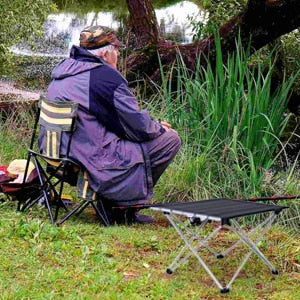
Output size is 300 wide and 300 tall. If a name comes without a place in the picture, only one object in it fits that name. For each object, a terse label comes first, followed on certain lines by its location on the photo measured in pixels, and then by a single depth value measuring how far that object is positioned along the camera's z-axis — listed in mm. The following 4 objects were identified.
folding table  5248
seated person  7270
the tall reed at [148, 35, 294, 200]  8820
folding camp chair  7218
